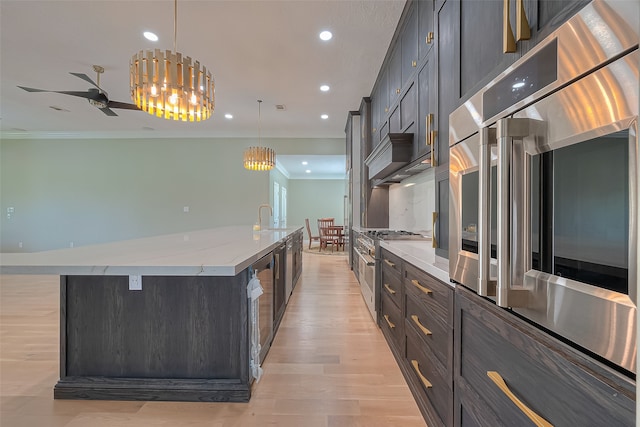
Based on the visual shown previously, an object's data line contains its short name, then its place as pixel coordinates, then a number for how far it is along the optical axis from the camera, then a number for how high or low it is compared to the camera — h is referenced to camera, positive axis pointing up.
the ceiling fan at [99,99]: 3.19 +1.38
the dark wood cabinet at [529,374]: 0.49 -0.35
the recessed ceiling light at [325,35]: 2.88 +1.89
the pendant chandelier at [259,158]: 4.70 +0.97
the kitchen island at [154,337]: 1.54 -0.67
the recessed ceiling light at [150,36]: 2.89 +1.88
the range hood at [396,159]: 2.31 +0.52
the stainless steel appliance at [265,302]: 1.85 -0.61
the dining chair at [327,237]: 7.82 -0.59
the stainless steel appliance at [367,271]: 2.66 -0.58
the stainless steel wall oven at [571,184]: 0.45 +0.07
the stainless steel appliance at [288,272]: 2.95 -0.62
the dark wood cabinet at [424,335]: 1.13 -0.61
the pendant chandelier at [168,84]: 2.00 +0.97
